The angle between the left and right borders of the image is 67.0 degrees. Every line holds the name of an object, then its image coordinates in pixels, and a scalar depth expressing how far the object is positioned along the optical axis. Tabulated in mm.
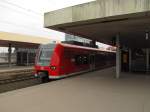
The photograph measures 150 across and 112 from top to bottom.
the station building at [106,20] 4922
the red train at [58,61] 7288
